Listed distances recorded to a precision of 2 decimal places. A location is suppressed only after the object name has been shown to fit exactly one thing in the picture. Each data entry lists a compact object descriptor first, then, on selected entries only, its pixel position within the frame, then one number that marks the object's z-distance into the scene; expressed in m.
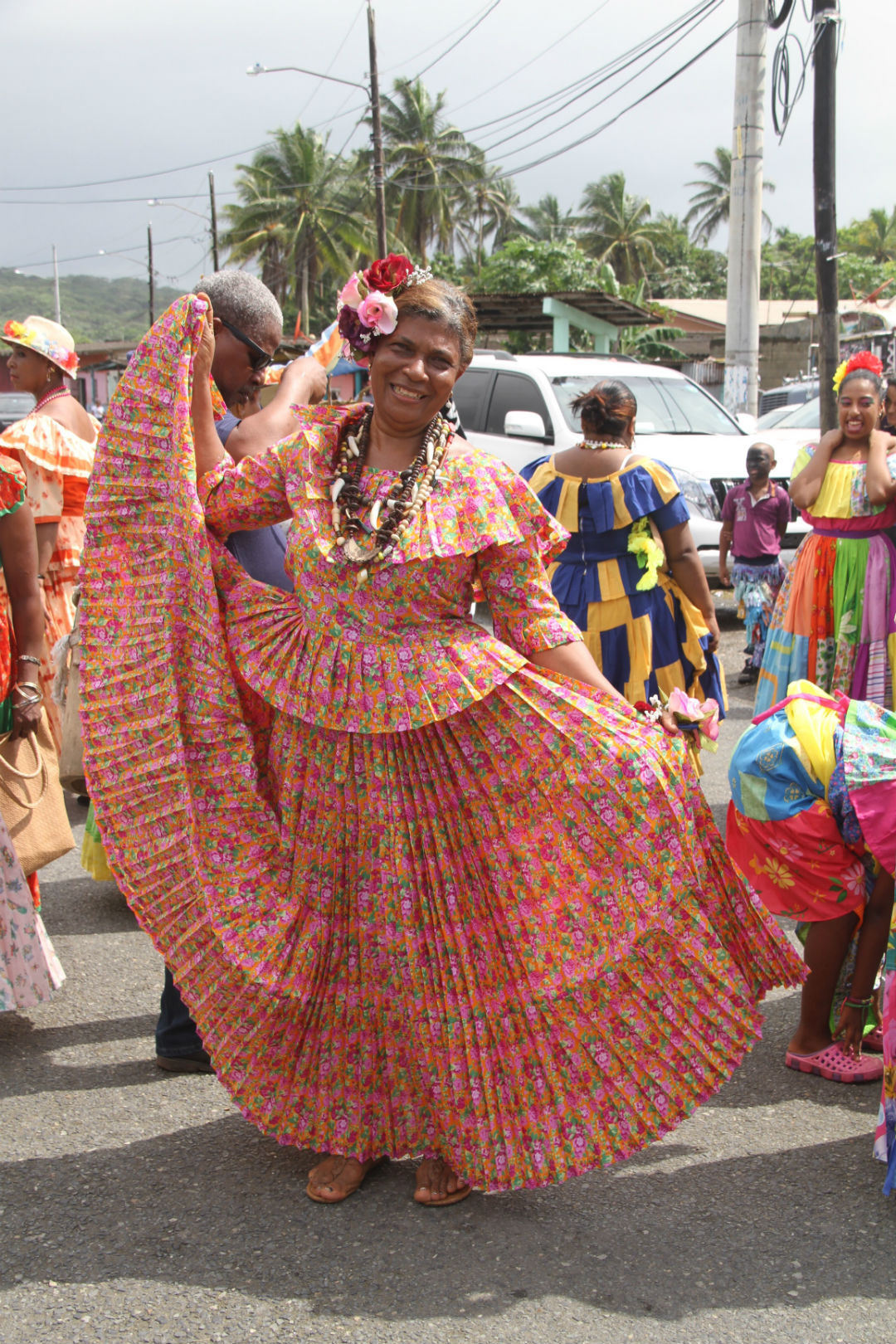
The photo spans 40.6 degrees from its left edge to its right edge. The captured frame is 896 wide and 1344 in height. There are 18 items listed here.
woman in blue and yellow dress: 5.02
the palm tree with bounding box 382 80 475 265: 46.62
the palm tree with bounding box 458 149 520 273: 55.72
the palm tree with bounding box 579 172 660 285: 59.31
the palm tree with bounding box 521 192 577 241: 61.69
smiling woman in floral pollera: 2.72
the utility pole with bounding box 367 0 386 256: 23.56
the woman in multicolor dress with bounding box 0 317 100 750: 4.46
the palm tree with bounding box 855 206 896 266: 67.50
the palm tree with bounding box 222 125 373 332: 45.41
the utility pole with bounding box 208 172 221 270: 44.16
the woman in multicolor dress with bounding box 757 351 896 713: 5.22
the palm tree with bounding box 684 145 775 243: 71.69
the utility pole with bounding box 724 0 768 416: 13.37
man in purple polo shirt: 8.84
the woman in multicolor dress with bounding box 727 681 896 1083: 3.11
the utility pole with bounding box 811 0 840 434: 10.21
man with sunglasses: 3.24
